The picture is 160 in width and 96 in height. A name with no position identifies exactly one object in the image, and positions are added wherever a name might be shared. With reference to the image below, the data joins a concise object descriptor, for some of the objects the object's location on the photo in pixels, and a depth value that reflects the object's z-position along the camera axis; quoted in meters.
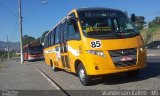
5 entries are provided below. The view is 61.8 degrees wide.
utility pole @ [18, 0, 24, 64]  15.87
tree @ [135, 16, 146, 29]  43.14
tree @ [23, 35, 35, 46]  68.21
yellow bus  4.31
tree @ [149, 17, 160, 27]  36.23
